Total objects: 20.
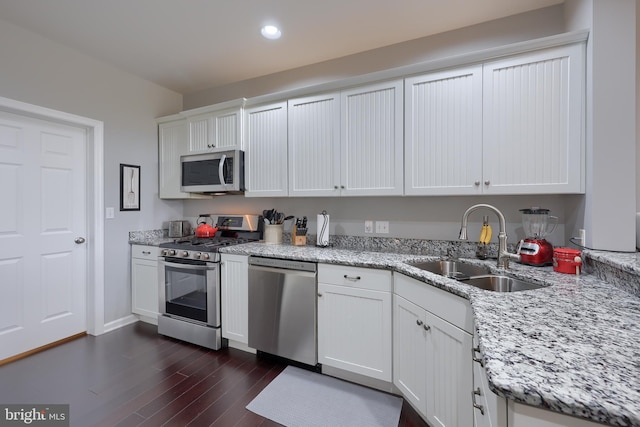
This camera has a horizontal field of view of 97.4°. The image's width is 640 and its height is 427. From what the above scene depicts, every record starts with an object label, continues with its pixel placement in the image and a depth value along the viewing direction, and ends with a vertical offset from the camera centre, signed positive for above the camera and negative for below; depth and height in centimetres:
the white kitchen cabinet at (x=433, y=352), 134 -78
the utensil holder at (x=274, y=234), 291 -25
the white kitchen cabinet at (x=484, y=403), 69 -58
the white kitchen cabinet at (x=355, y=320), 195 -79
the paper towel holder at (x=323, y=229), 263 -17
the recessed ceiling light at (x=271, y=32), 233 +152
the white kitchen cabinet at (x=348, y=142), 225 +59
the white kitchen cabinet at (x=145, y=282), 301 -79
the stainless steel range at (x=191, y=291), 257 -78
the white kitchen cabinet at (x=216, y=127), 290 +90
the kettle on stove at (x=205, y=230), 319 -23
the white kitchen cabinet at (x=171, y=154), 330 +68
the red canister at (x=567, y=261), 162 -29
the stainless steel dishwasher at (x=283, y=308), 219 -79
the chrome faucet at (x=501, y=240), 172 -18
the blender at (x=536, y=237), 180 -18
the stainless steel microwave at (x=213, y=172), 288 +41
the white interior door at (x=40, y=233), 238 -21
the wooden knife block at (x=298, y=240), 278 -29
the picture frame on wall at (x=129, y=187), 309 +25
